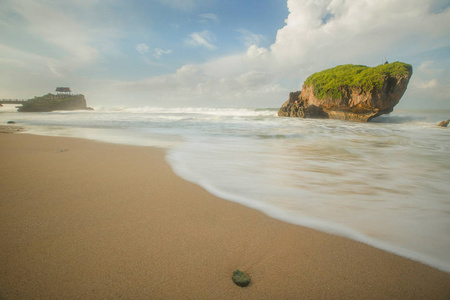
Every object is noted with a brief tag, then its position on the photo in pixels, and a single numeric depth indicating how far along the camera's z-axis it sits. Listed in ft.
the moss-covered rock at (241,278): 3.28
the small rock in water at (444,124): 47.03
